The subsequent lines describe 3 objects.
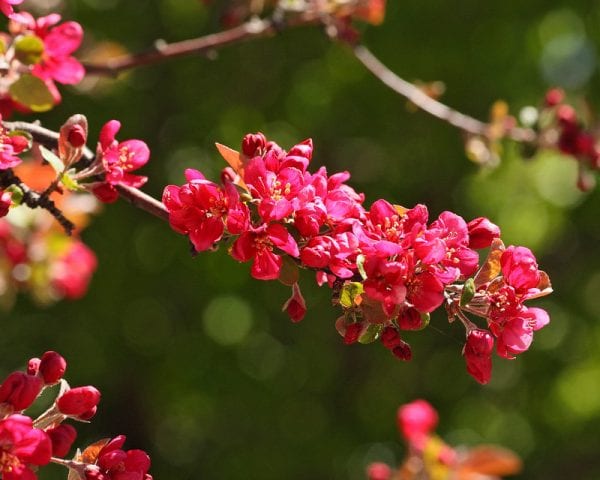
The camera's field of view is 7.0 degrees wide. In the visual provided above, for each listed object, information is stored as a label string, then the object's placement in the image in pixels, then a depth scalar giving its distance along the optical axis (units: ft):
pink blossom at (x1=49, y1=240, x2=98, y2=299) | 9.09
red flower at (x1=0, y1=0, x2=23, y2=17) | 6.60
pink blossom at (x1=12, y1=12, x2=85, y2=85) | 6.84
